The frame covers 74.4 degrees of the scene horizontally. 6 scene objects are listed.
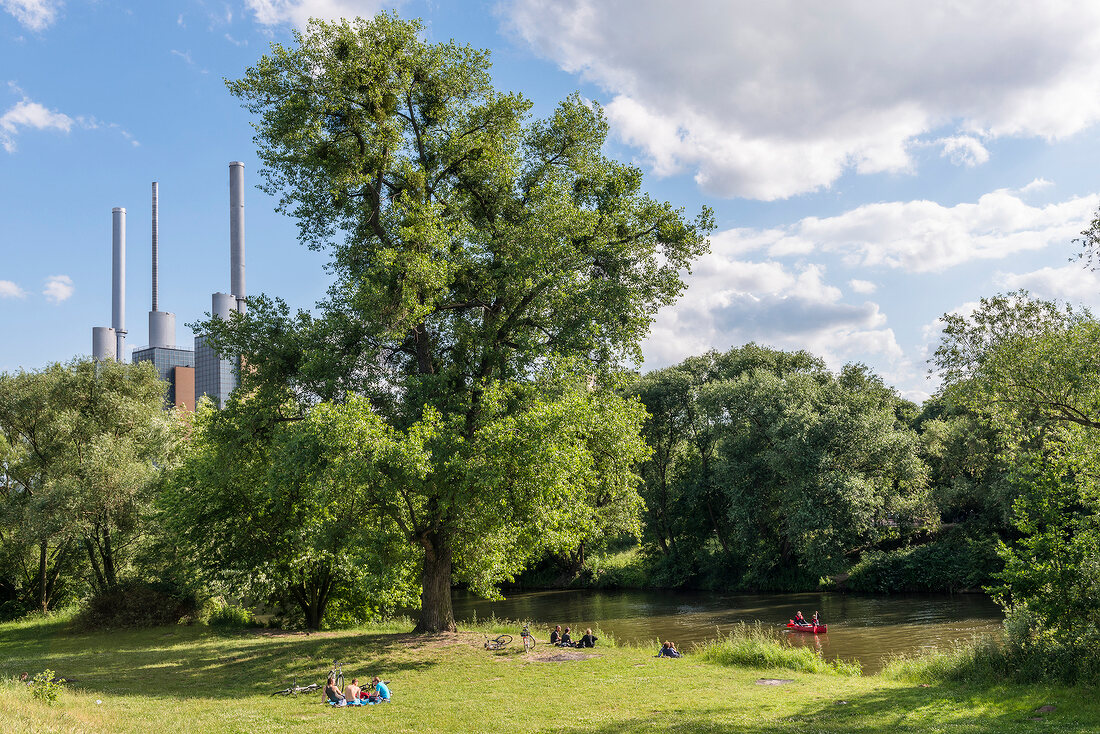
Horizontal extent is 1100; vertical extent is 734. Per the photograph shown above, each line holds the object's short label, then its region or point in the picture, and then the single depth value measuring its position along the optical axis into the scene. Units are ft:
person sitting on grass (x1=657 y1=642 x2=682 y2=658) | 75.21
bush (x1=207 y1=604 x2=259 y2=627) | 106.36
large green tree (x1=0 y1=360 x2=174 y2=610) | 109.50
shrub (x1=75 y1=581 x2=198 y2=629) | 103.24
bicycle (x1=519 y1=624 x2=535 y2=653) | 75.61
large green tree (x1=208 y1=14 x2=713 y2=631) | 77.66
